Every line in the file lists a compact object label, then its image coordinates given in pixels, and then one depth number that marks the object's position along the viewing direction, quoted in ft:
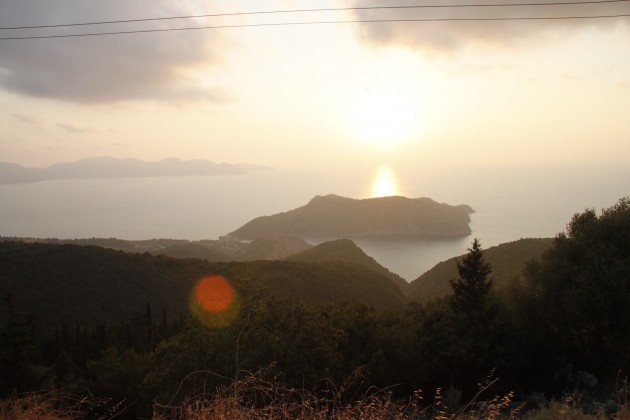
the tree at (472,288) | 70.23
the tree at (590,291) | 55.16
